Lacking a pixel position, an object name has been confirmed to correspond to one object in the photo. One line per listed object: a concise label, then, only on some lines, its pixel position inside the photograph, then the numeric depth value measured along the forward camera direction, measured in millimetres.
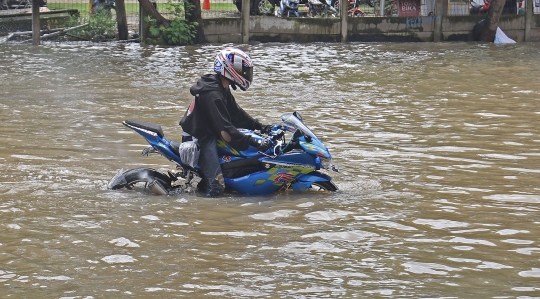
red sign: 29266
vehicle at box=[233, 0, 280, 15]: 29234
